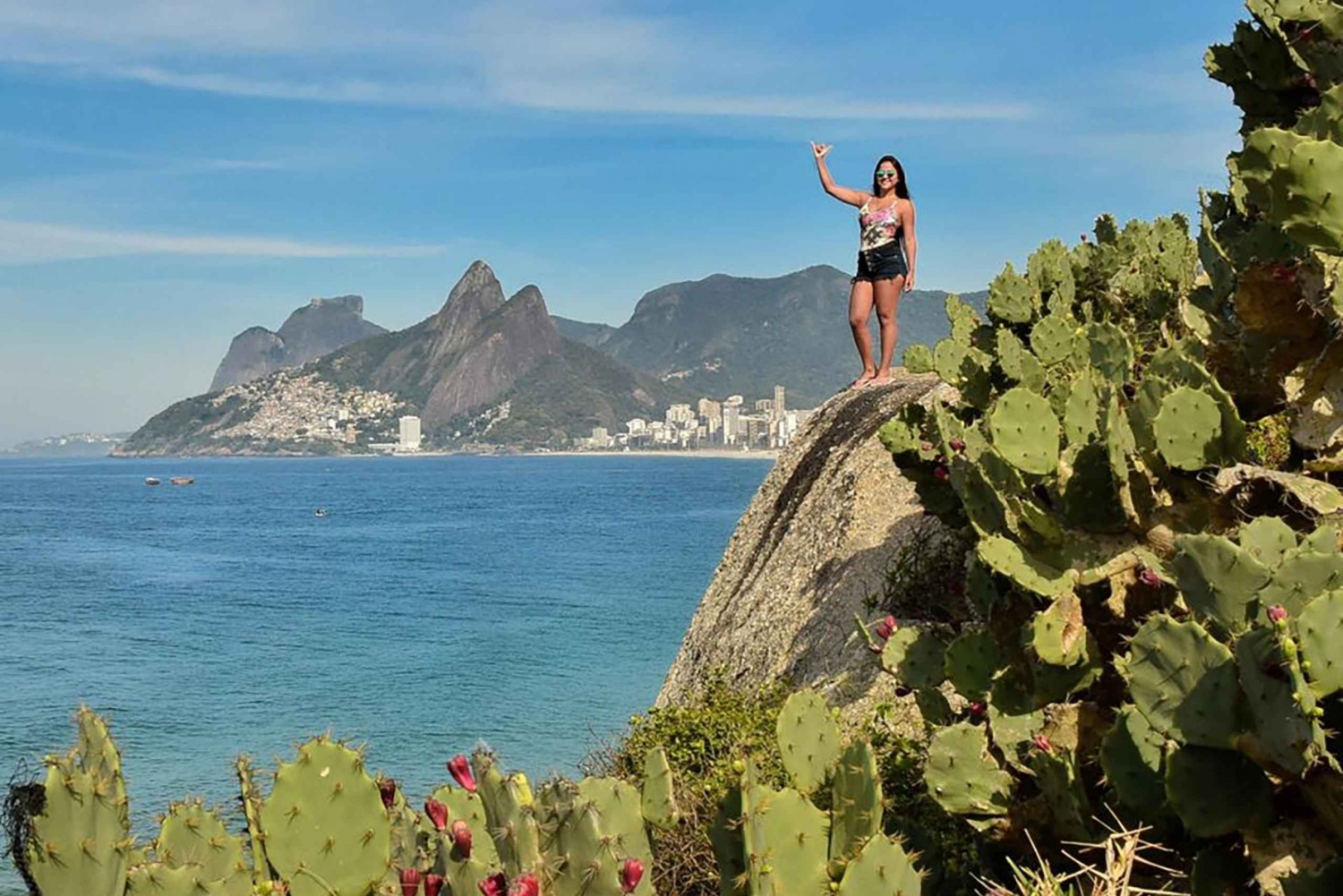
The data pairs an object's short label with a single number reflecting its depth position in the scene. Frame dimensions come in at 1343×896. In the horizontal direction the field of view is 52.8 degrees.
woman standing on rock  9.55
